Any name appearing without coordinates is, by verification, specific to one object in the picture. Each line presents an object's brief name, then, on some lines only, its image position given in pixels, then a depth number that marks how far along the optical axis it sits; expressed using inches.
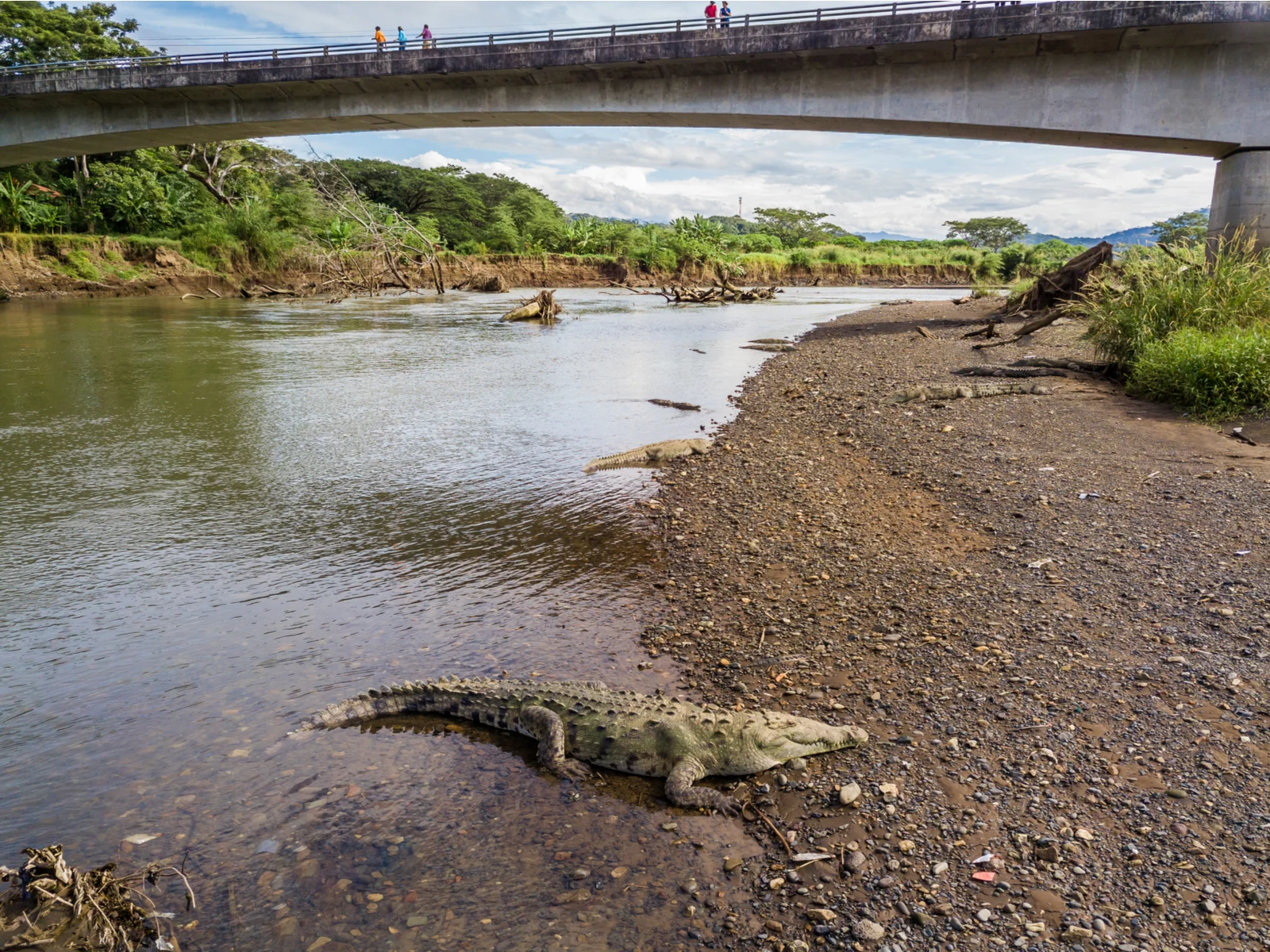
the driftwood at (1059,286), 723.3
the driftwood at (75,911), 118.1
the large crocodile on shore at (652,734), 158.1
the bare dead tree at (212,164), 2034.9
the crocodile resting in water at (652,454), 402.6
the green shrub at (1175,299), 469.4
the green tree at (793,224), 4074.8
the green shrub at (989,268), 2976.6
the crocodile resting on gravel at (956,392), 504.1
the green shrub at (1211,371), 401.4
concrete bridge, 752.3
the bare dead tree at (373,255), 1590.8
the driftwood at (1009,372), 546.6
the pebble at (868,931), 116.0
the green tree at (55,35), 1649.9
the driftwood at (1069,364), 541.2
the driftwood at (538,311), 1256.8
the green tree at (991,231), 3774.6
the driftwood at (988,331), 778.1
